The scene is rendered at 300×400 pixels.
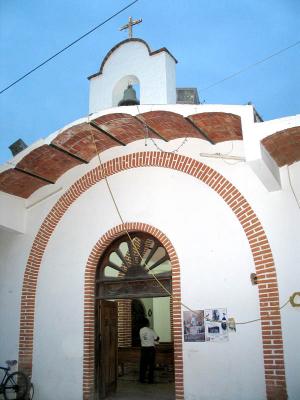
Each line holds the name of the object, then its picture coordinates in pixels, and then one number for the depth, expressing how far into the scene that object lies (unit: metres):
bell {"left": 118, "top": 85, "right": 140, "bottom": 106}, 8.59
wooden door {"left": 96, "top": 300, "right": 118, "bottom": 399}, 8.18
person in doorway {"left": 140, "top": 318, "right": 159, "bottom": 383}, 9.87
